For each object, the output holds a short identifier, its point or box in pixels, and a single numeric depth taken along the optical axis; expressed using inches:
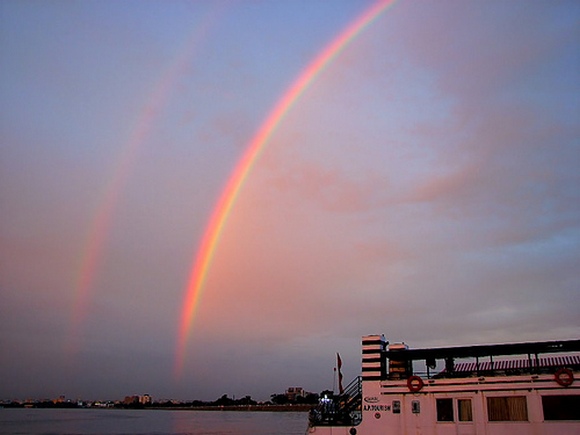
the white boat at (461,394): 1189.1
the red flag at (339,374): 1545.5
